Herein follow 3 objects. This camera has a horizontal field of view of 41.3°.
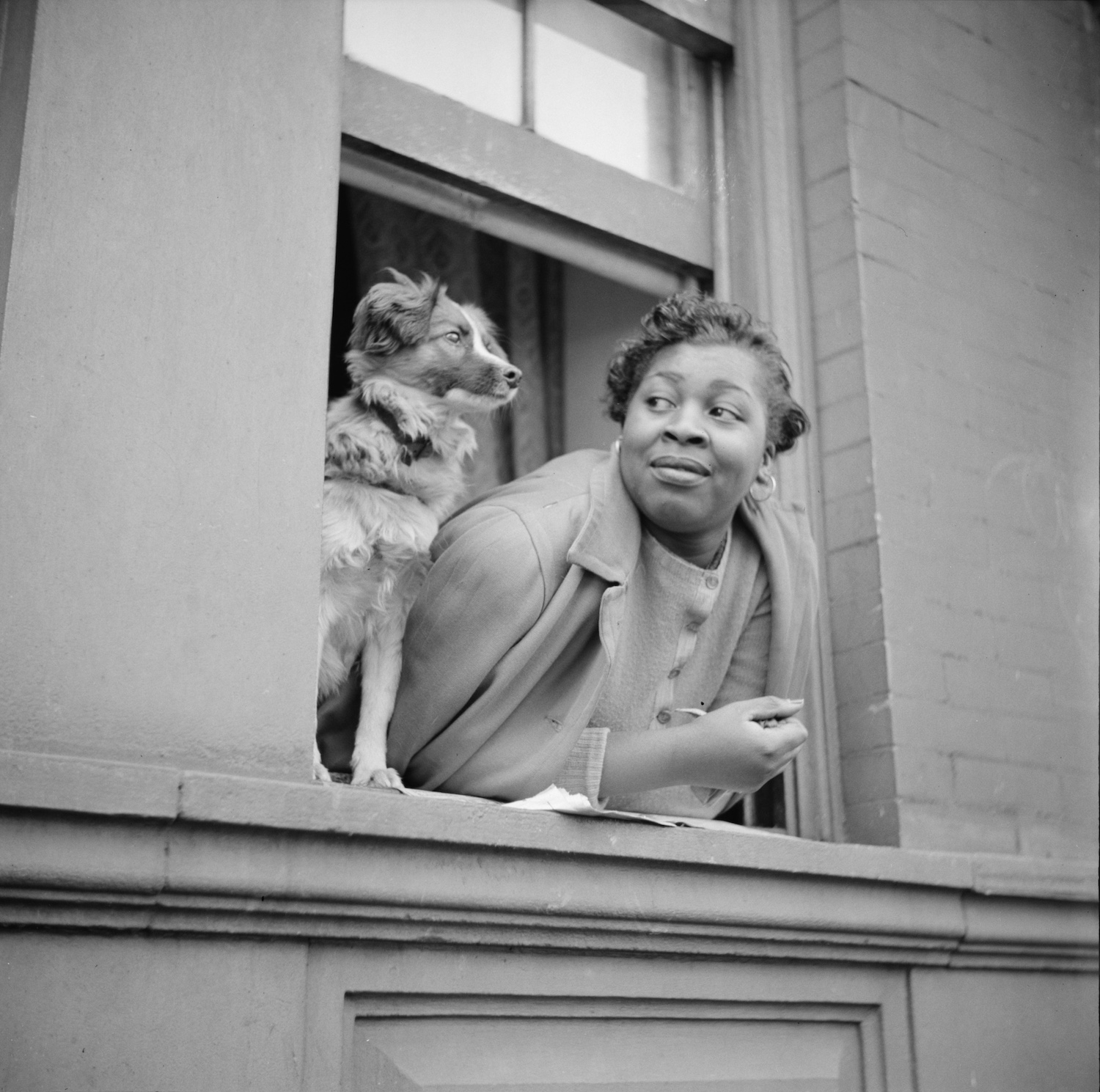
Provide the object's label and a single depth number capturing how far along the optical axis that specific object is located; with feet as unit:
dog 8.83
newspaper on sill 8.20
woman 8.94
